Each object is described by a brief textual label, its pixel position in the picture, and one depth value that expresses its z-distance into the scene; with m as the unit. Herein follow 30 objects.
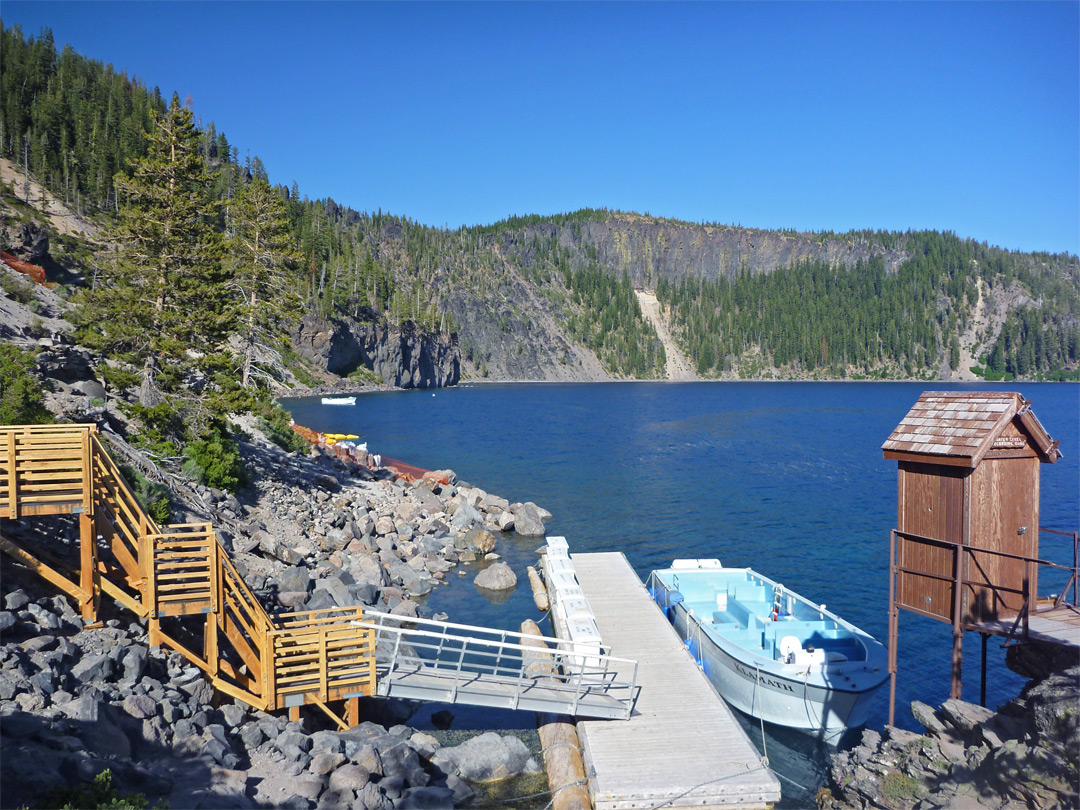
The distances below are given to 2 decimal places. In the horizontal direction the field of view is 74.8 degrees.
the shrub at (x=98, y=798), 7.70
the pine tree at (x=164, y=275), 24.11
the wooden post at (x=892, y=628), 13.31
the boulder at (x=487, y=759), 13.31
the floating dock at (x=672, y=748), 11.73
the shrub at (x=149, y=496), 17.52
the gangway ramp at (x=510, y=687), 13.69
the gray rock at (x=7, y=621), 10.27
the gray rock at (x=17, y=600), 10.88
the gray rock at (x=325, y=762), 11.00
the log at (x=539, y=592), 24.75
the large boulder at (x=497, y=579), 26.36
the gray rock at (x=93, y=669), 10.55
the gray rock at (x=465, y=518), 33.00
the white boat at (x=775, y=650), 16.08
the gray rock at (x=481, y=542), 30.69
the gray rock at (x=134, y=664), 11.02
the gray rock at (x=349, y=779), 10.77
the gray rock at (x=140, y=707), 10.46
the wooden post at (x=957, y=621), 12.12
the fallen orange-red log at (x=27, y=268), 45.56
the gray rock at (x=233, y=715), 11.74
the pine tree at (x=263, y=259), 33.34
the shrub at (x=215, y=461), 24.38
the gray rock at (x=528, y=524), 34.31
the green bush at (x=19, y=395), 16.43
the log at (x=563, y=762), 12.09
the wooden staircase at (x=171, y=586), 11.68
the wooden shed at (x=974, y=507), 12.37
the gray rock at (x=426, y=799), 11.34
